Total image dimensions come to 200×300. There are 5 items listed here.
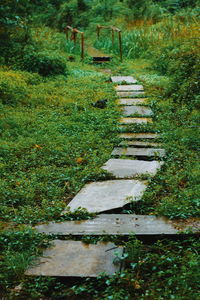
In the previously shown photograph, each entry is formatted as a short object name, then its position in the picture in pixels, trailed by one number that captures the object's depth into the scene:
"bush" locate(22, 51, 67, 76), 10.14
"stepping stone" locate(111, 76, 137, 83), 9.94
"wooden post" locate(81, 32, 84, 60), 13.27
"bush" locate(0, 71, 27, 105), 7.55
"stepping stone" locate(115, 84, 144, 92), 8.92
